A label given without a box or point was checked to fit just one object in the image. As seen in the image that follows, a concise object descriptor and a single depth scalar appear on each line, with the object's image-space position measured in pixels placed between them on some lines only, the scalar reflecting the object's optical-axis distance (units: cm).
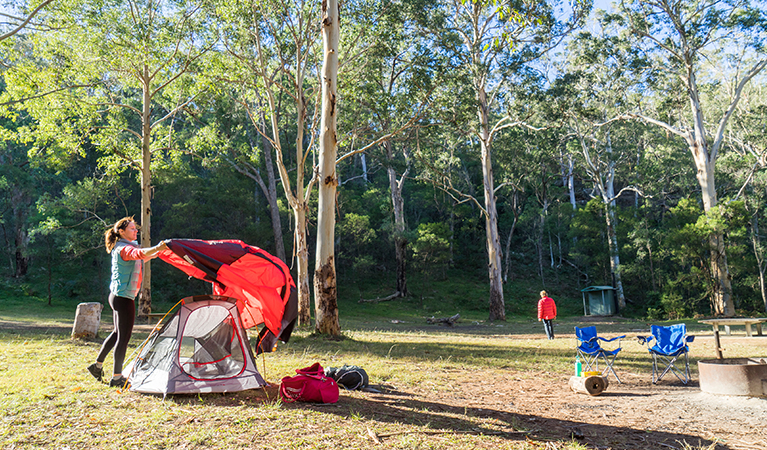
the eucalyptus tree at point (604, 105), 2156
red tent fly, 484
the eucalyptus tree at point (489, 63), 1912
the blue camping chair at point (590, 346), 677
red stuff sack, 471
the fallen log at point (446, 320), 1870
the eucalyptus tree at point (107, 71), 1267
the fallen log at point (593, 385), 577
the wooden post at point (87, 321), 876
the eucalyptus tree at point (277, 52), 1291
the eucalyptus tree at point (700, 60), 1998
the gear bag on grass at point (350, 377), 544
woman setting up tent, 477
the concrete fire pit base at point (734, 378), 505
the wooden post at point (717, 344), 662
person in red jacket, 1184
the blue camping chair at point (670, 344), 644
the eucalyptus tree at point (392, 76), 1475
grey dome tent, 479
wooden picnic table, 770
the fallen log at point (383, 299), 2698
